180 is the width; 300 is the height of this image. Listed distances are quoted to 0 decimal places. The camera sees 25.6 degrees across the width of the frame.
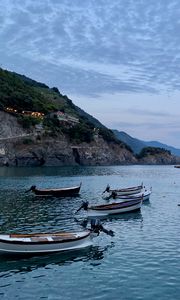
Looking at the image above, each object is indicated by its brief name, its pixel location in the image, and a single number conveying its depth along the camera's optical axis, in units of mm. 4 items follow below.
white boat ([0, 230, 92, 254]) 28062
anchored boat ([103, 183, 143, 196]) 68875
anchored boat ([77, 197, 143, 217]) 45906
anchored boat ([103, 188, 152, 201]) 61241
